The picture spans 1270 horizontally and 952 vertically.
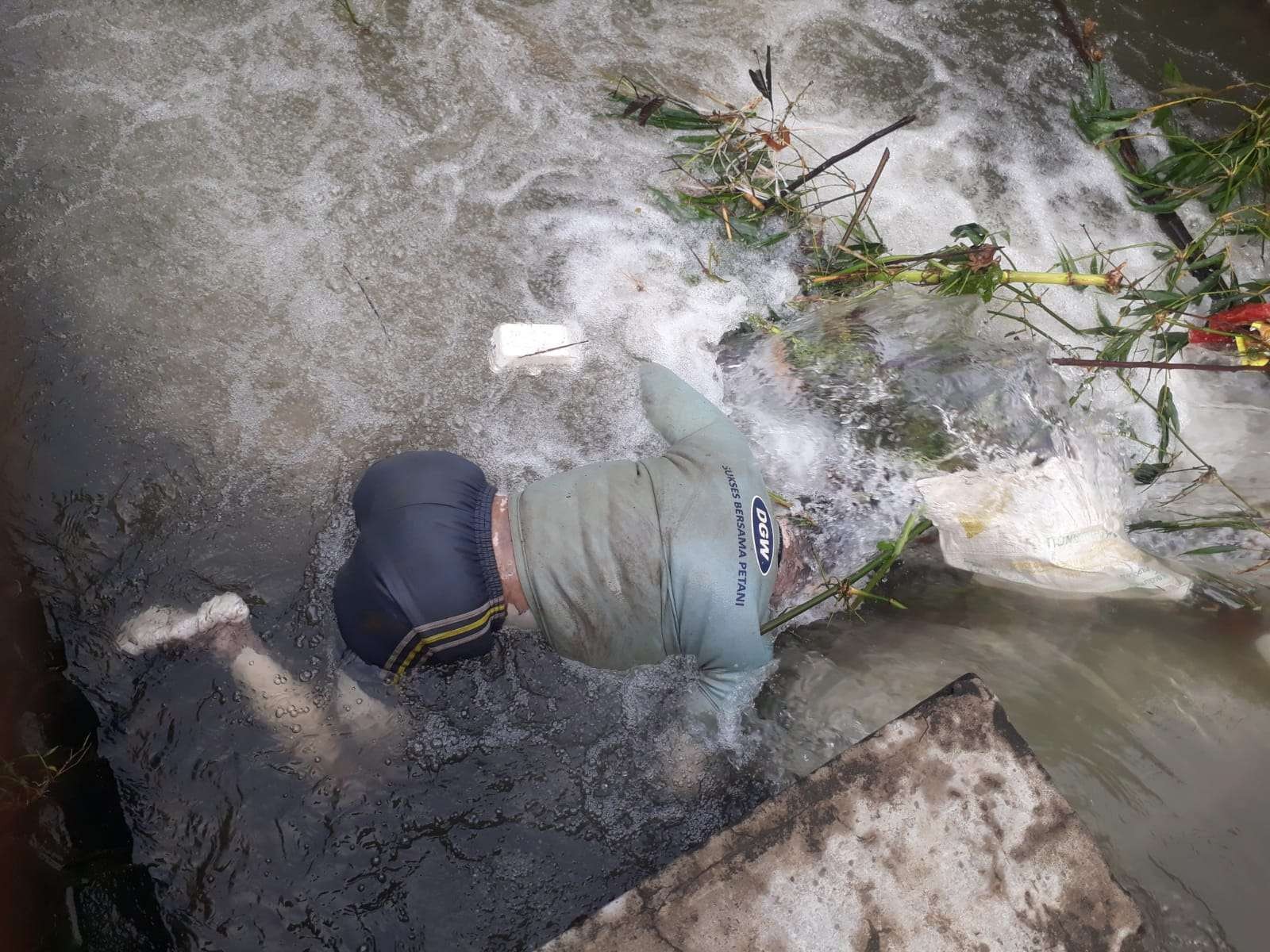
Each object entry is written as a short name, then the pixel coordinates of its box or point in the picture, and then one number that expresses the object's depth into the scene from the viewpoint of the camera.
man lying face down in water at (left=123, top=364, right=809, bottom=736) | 2.18
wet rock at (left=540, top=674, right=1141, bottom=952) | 1.85
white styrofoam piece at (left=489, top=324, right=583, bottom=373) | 3.03
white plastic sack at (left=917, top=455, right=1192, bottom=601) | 2.70
